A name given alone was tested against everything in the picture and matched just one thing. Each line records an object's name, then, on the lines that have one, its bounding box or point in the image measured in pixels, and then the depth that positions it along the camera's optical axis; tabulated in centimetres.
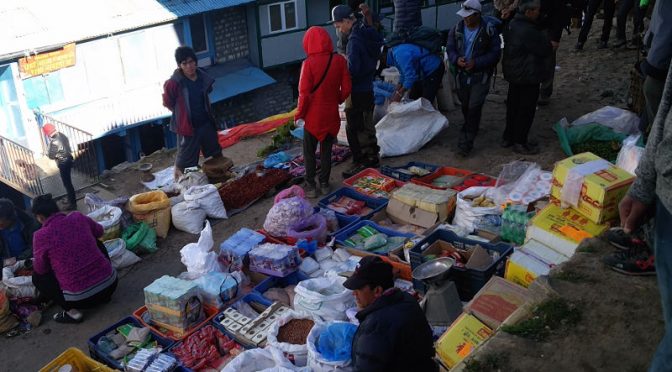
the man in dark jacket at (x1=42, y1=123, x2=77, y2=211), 931
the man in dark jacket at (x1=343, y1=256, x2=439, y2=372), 286
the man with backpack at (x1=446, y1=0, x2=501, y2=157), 661
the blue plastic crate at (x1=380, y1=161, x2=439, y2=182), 683
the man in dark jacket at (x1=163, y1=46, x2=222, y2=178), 680
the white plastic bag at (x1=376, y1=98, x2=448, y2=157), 766
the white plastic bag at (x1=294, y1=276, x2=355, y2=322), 453
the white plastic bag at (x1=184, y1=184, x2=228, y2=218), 660
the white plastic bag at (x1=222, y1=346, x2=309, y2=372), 402
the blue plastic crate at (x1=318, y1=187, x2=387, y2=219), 640
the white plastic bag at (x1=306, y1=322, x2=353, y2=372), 372
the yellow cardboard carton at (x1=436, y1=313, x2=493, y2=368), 373
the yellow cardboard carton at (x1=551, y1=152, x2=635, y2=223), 411
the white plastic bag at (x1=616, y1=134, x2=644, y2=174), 511
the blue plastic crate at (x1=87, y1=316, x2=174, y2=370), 452
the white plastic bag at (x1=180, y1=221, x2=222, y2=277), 532
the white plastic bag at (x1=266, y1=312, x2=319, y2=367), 411
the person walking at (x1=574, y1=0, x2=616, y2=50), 1043
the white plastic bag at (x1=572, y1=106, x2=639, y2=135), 695
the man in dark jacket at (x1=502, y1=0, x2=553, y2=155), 640
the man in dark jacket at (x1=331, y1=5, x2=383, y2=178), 676
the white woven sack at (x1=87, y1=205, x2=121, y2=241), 622
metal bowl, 427
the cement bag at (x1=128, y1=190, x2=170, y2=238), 650
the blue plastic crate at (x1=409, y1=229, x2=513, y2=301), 457
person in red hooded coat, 625
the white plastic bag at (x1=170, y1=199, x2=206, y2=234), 658
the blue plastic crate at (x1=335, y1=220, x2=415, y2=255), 569
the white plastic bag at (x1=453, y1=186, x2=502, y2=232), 559
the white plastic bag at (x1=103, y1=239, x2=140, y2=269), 602
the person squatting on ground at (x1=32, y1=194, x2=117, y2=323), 505
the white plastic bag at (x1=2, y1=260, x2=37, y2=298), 543
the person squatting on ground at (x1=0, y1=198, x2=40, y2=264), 675
